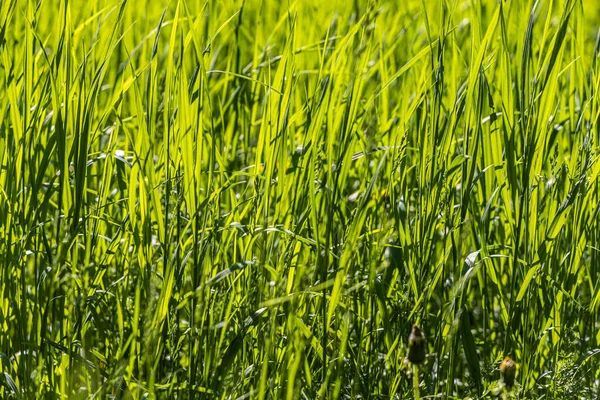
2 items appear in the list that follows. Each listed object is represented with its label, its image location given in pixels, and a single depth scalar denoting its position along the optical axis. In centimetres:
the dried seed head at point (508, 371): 222
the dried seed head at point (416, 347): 219
